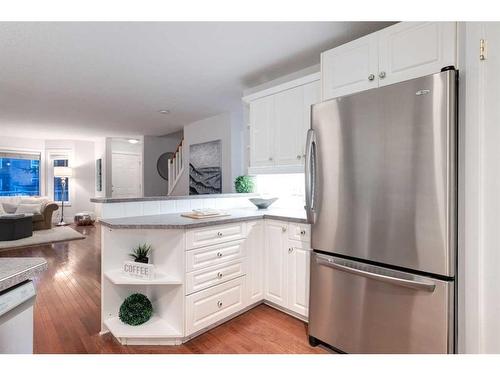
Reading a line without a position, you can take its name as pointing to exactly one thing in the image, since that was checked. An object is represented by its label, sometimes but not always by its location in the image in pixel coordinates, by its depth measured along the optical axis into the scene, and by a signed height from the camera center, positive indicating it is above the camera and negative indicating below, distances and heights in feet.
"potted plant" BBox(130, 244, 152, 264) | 6.68 -1.75
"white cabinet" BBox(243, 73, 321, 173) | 8.09 +2.02
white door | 23.85 +0.91
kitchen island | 6.24 -2.21
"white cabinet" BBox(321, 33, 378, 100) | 5.67 +2.67
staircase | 18.66 +1.23
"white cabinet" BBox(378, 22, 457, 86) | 4.59 +2.53
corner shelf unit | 6.22 -2.53
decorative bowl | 9.29 -0.61
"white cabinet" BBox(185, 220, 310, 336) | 6.45 -2.41
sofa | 19.81 -1.72
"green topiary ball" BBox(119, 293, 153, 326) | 6.35 -3.05
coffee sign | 6.24 -2.04
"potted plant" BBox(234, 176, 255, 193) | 10.47 +0.03
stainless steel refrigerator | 4.26 -0.58
